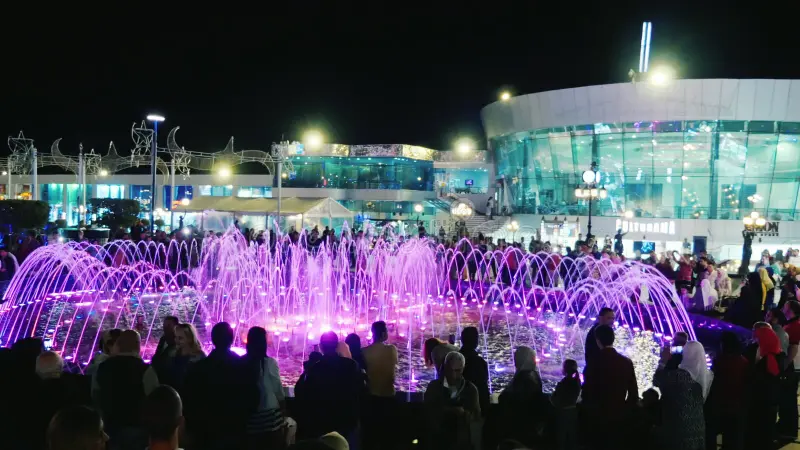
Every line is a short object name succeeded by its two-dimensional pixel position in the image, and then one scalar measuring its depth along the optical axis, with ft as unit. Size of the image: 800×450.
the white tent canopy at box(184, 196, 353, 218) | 124.98
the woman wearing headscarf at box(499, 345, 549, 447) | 17.95
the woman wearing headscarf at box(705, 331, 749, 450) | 21.57
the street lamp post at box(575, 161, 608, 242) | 94.17
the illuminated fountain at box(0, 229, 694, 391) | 44.86
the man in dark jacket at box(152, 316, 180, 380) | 18.99
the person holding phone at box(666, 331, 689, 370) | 25.35
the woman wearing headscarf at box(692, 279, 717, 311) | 54.49
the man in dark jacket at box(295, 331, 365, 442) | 17.11
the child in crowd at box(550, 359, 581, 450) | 19.04
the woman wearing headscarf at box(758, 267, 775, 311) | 49.26
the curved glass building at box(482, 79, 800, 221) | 123.44
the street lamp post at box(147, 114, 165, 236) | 92.78
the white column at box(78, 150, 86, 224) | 157.19
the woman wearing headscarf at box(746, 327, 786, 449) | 22.98
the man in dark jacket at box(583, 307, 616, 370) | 24.09
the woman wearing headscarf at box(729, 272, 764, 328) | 44.37
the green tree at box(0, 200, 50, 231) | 113.39
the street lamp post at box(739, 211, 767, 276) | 85.61
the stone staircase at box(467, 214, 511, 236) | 154.71
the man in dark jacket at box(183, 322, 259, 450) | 16.26
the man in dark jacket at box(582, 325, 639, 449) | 18.76
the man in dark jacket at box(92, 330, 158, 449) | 16.87
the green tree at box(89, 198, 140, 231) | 124.57
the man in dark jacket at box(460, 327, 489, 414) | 19.60
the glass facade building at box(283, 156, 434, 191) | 195.62
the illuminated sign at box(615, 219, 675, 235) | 130.11
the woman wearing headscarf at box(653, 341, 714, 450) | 18.11
